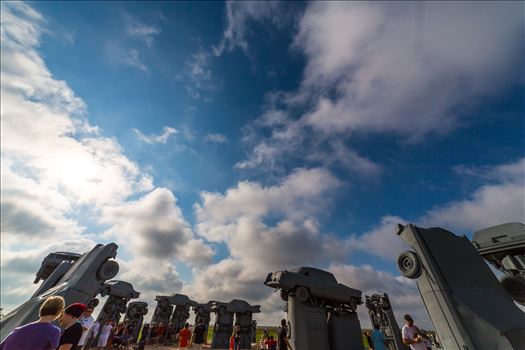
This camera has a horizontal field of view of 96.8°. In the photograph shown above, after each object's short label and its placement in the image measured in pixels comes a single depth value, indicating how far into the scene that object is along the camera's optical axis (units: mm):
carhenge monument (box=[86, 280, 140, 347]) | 21312
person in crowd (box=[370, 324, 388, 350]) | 11977
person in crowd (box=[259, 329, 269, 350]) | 16844
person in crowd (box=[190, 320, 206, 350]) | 14472
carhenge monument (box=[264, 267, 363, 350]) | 13211
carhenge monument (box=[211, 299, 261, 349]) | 26672
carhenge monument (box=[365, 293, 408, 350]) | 17750
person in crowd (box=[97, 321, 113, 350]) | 12602
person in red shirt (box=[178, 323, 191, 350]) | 12355
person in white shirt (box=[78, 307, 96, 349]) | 7383
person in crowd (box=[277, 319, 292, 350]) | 11650
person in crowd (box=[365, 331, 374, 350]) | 15104
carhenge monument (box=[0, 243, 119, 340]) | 6035
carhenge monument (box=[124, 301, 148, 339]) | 25672
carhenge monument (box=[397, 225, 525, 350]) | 6284
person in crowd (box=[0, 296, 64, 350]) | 3152
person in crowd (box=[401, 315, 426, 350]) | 7084
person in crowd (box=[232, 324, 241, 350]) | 17017
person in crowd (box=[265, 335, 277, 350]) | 15938
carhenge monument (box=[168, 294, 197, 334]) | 29250
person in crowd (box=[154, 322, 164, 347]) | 24241
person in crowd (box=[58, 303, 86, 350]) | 3779
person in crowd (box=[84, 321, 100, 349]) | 11539
